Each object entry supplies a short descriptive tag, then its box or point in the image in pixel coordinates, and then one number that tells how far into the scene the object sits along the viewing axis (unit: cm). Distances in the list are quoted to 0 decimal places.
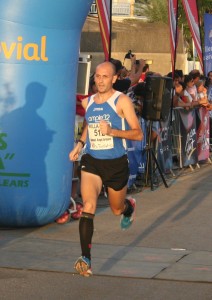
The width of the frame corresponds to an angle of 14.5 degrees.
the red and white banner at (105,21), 1225
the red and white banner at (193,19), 1688
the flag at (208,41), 1931
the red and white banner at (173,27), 1548
